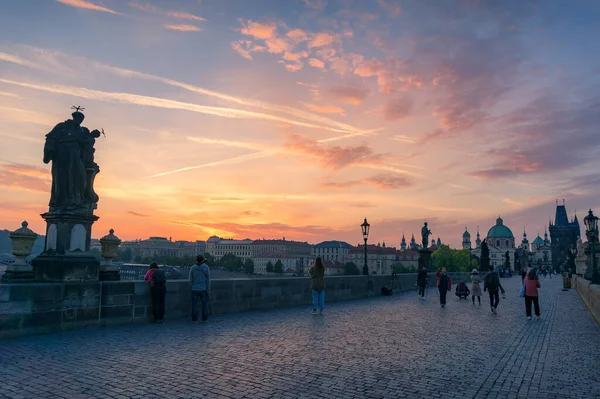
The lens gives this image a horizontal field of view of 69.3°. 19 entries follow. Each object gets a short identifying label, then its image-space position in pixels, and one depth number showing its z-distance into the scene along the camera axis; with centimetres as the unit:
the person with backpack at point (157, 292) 1134
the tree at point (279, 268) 19038
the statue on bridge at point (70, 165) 1112
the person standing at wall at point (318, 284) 1453
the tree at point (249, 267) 18419
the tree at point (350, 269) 16279
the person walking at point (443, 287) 1805
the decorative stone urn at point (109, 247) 1488
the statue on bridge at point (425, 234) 3599
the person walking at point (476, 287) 1906
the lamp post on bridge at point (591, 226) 2497
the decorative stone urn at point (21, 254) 1040
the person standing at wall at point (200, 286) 1180
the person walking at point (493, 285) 1583
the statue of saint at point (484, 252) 4965
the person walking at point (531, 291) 1393
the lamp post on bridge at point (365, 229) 2697
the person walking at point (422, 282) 2205
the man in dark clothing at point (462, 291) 2225
